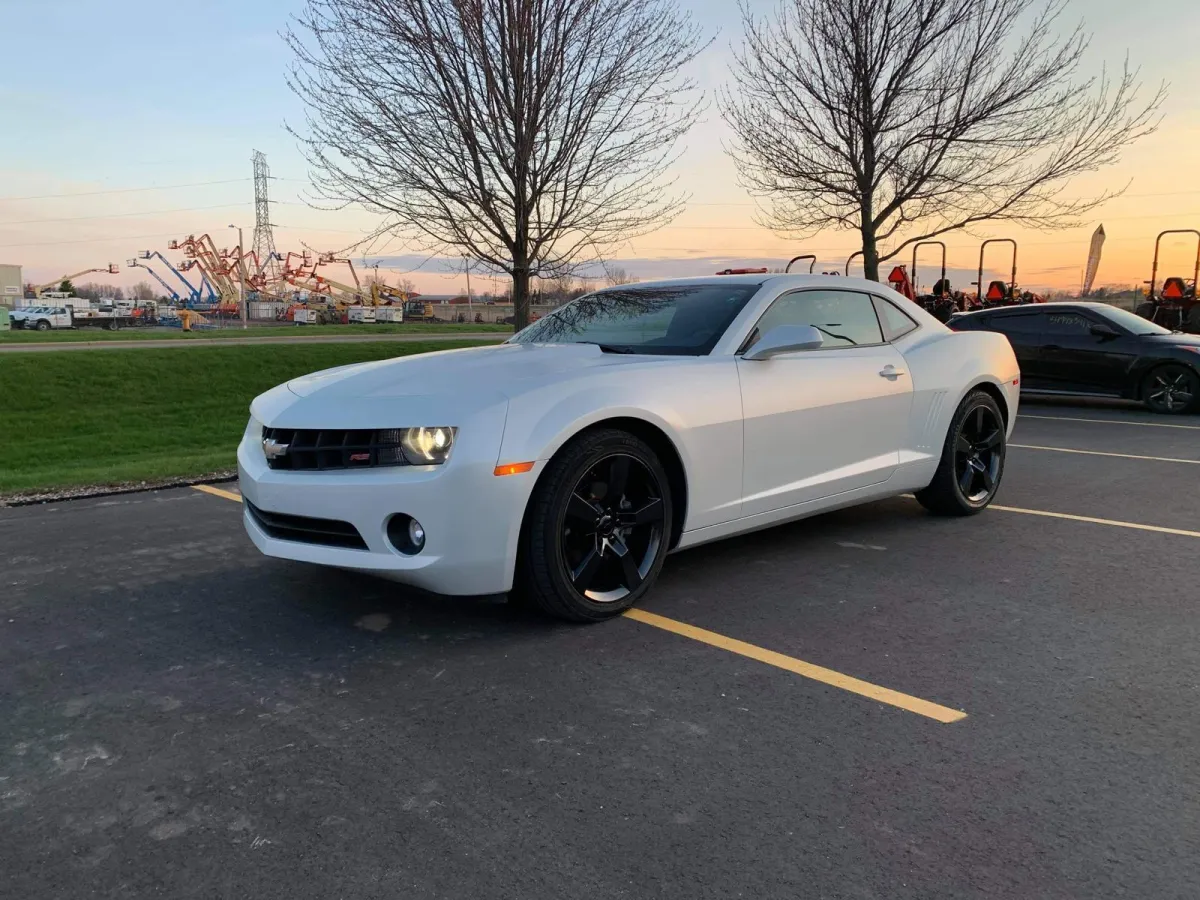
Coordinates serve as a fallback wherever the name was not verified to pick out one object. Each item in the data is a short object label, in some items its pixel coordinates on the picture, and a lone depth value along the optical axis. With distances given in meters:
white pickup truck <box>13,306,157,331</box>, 49.38
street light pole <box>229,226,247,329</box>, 60.25
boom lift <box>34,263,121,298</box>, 97.00
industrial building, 80.06
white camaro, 3.38
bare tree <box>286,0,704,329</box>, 10.19
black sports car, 11.43
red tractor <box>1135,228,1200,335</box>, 15.66
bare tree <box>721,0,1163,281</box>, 13.34
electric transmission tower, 92.69
